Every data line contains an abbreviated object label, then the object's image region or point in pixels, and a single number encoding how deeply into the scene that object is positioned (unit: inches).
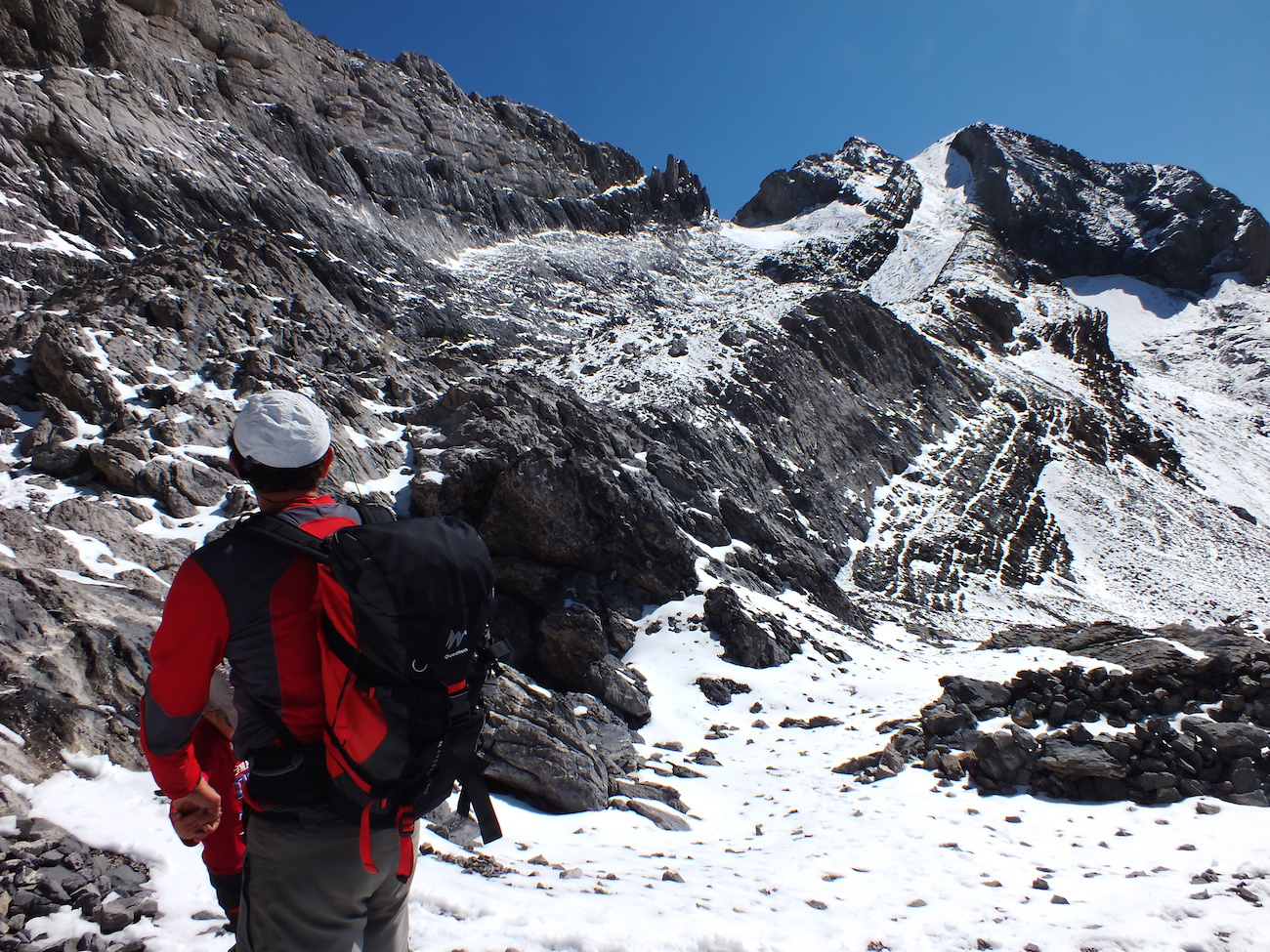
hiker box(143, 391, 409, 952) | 82.6
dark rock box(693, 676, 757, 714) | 591.5
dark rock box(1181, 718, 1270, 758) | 281.0
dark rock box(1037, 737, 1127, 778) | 293.7
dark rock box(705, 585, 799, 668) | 663.8
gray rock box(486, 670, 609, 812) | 322.3
